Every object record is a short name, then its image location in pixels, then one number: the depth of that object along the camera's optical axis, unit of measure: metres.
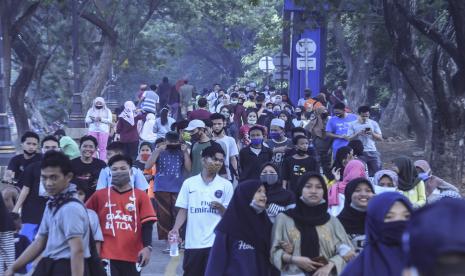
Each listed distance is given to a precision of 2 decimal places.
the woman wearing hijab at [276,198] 13.58
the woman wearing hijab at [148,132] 36.25
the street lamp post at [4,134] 32.03
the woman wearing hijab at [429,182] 17.01
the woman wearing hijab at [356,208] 12.14
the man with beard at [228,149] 22.63
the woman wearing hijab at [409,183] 16.86
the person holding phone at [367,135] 26.28
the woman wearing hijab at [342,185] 15.41
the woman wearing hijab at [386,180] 15.64
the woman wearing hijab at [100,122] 34.44
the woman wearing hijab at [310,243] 11.48
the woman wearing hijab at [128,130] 35.13
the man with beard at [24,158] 17.89
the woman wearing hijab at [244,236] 12.21
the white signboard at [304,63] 47.07
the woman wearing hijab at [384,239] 7.81
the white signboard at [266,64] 70.42
